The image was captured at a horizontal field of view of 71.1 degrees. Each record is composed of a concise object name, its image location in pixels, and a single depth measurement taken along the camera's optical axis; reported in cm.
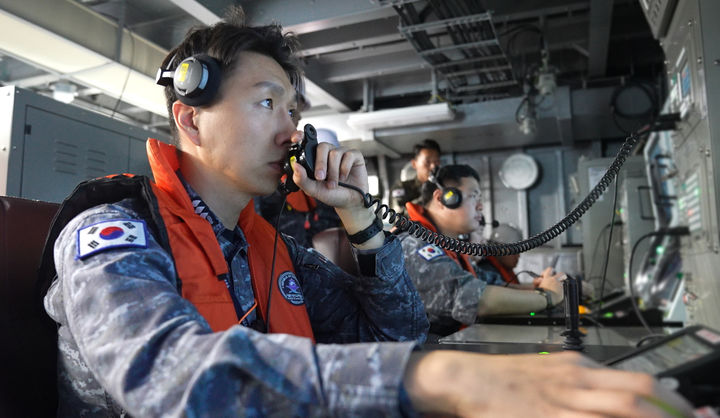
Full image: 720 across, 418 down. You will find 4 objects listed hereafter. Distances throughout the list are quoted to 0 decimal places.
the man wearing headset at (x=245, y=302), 47
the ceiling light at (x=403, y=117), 448
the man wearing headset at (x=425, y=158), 389
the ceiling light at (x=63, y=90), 412
